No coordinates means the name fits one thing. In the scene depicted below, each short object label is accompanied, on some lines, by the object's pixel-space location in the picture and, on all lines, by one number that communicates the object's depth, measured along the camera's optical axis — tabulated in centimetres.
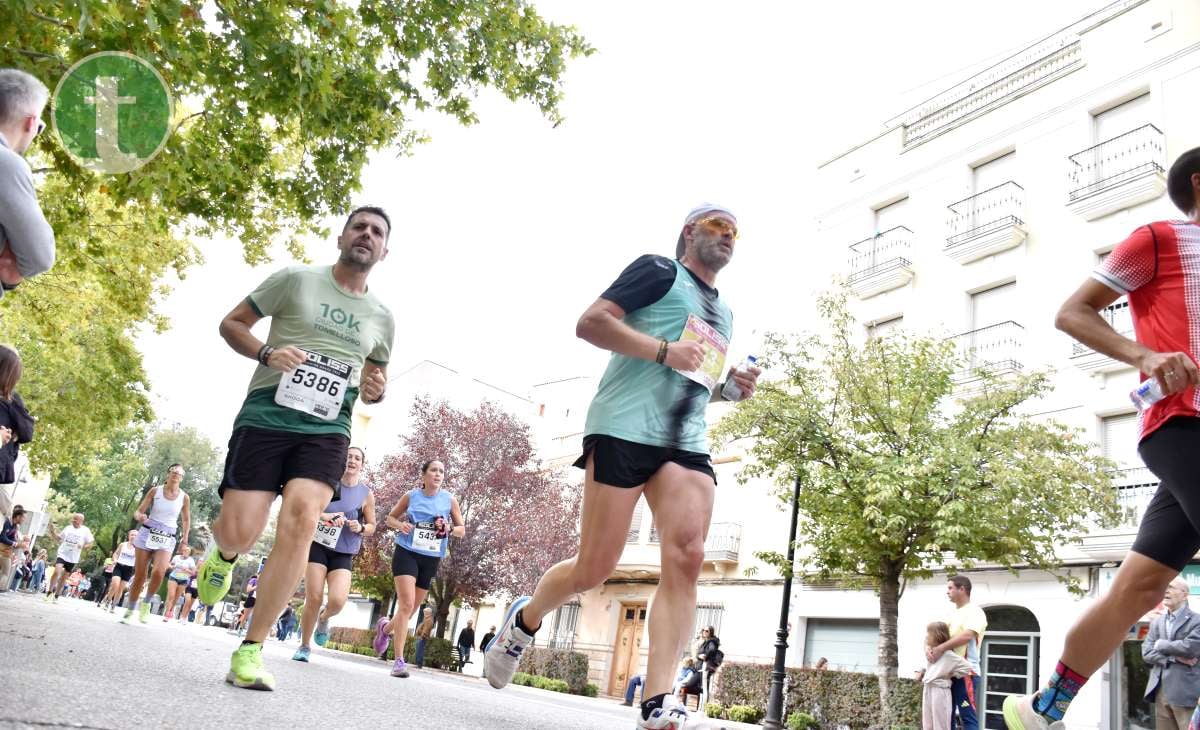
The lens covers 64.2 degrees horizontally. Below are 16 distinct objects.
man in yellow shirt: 892
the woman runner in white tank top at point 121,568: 1844
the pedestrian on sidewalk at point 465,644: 2676
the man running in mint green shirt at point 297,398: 427
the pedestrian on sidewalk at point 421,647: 2066
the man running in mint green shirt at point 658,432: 365
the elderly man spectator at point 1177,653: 802
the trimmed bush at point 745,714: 2098
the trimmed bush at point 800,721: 1841
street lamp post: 1595
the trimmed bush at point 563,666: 2678
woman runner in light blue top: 891
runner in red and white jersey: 301
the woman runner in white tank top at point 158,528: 1113
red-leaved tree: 2711
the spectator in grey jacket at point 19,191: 276
